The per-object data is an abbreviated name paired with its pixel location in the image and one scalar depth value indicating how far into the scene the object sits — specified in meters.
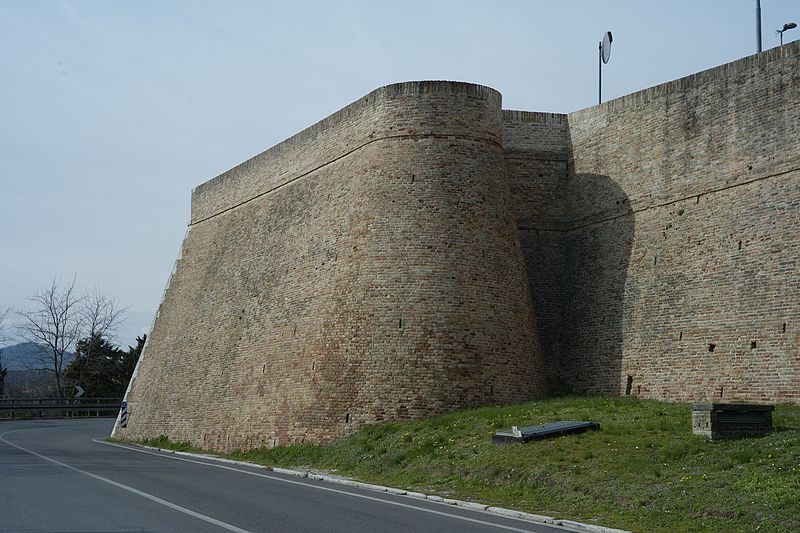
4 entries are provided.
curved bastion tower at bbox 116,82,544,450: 22.11
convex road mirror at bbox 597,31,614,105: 30.05
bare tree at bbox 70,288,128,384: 62.72
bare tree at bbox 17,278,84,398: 64.44
